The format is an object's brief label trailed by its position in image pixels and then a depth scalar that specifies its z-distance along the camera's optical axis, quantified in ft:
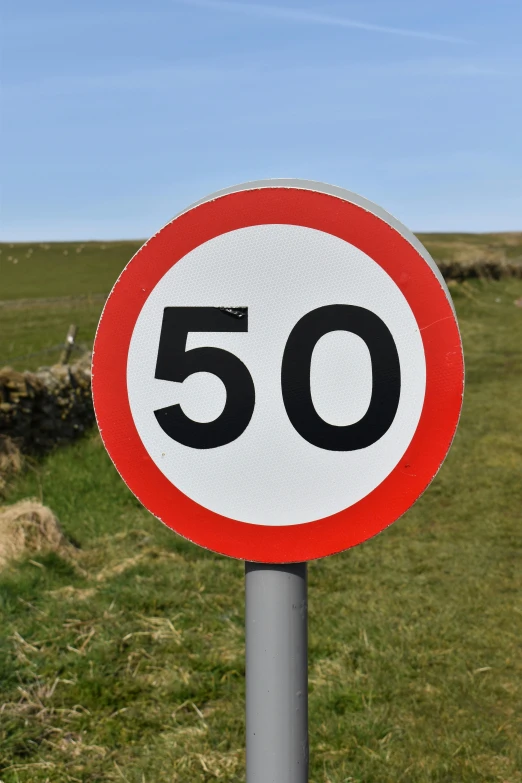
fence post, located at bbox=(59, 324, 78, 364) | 31.57
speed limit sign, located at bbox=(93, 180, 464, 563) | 5.13
